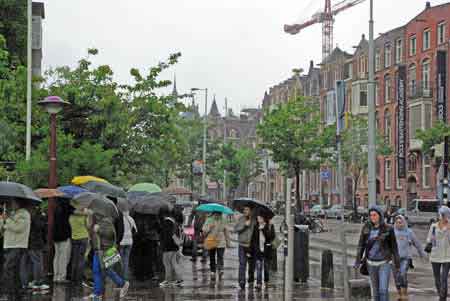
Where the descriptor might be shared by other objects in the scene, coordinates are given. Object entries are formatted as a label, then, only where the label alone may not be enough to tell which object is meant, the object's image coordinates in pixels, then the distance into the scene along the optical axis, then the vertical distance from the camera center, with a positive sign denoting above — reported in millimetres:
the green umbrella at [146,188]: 17062 +136
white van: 47188 -996
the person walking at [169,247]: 15789 -1109
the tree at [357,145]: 63344 +4175
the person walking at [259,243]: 15243 -976
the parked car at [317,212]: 64431 -1412
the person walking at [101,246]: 12203 -833
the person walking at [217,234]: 17172 -889
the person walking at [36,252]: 14445 -1106
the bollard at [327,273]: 15648 -1596
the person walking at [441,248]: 12898 -876
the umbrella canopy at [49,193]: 14523 +4
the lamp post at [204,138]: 57312 +4288
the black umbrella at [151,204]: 15492 -203
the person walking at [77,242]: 15141 -967
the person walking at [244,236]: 15102 -812
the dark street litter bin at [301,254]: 16359 -1253
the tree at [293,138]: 53625 +4050
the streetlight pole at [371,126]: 22223 +2061
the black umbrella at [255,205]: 15148 -206
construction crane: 122375 +28499
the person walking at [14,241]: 13000 -815
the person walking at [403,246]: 13789 -917
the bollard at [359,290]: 14531 -1820
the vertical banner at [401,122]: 64438 +6307
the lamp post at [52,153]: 15539 +822
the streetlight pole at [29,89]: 21609 +3098
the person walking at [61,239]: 15492 -919
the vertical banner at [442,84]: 59594 +8843
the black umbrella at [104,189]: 15359 +96
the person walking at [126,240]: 14555 -883
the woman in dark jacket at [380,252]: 11016 -811
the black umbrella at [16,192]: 12938 +17
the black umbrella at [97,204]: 12406 -168
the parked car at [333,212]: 64062 -1410
